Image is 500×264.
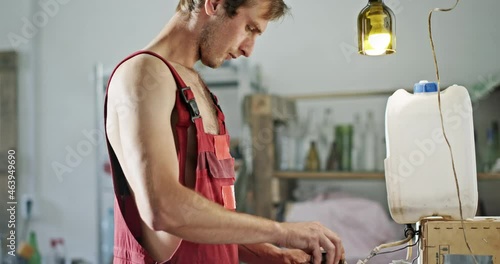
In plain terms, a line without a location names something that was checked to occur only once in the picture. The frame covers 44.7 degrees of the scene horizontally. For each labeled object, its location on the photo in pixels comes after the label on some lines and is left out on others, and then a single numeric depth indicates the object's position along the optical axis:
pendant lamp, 1.43
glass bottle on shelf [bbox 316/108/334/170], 3.16
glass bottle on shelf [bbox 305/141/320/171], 3.13
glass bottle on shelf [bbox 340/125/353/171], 3.06
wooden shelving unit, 3.05
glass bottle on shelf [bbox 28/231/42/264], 3.45
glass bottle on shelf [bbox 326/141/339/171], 3.09
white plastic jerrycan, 1.33
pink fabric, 2.92
